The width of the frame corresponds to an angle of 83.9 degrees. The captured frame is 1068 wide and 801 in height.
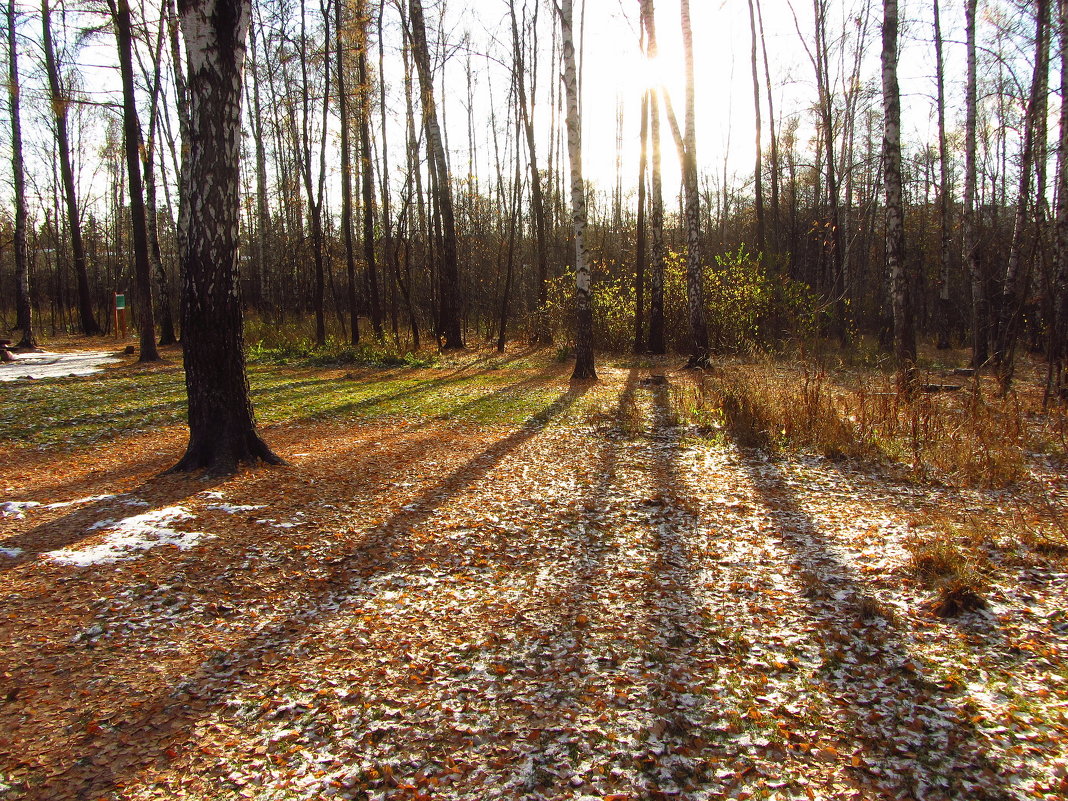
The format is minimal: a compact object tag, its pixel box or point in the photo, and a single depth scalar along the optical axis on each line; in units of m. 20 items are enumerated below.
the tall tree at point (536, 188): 15.79
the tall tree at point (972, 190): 12.48
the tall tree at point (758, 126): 18.03
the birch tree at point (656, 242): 13.88
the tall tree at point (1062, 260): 6.94
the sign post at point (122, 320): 22.59
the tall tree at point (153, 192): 17.19
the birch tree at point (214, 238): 4.91
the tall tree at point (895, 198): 9.93
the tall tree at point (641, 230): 14.38
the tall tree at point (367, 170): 15.66
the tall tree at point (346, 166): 14.32
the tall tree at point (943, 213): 16.48
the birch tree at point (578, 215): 10.16
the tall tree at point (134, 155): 12.52
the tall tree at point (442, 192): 14.97
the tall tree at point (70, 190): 17.17
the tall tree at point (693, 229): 11.83
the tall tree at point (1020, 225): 6.25
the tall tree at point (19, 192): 16.62
